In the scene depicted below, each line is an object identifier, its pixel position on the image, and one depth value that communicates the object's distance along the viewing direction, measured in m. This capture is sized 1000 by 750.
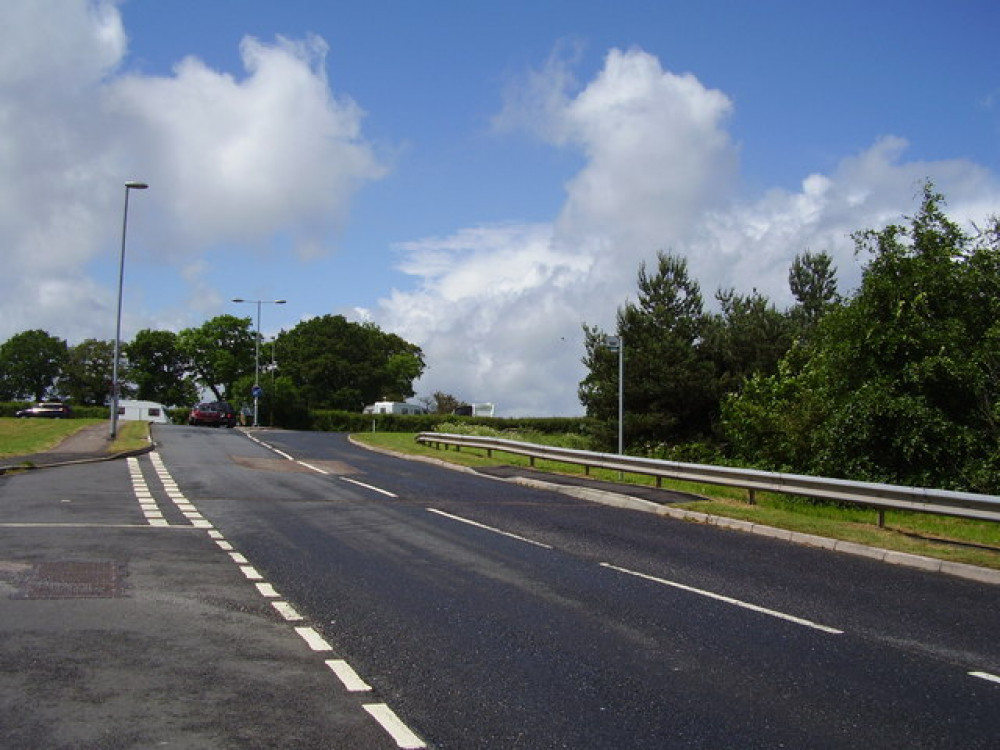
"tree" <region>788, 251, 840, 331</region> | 55.03
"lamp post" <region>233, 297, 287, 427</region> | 59.97
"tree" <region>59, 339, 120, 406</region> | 106.44
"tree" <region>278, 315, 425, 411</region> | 97.50
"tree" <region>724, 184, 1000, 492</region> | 20.77
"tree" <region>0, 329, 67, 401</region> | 108.62
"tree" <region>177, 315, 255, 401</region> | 98.25
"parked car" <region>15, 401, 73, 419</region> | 69.69
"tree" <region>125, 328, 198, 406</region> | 100.12
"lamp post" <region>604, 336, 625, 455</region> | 23.16
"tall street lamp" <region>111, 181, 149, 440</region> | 36.12
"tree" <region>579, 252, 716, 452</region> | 46.78
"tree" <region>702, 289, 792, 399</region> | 48.06
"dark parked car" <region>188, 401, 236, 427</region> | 57.97
